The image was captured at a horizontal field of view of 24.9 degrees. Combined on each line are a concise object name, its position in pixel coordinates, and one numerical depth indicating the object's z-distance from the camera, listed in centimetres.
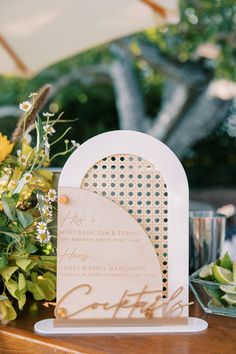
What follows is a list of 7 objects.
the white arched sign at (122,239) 81
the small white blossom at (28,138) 99
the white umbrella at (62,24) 241
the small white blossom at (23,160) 94
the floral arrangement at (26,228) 82
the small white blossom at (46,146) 85
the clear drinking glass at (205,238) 115
